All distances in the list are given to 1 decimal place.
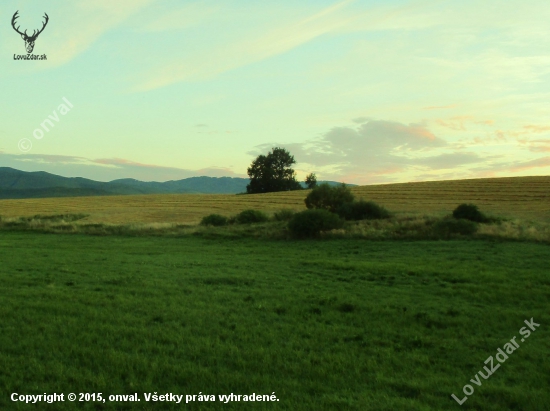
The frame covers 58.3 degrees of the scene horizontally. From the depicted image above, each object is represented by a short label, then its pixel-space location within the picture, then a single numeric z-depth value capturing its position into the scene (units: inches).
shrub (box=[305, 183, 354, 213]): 1611.7
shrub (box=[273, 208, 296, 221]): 1489.7
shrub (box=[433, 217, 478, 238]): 1009.5
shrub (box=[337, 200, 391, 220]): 1397.6
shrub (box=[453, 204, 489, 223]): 1209.4
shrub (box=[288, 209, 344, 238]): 1143.6
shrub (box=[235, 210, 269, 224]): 1534.6
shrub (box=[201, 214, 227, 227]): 1508.4
